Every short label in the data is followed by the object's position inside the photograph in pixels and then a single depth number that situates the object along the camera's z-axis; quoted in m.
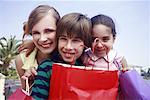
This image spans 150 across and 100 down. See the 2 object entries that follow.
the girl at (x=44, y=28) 0.85
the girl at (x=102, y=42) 0.89
